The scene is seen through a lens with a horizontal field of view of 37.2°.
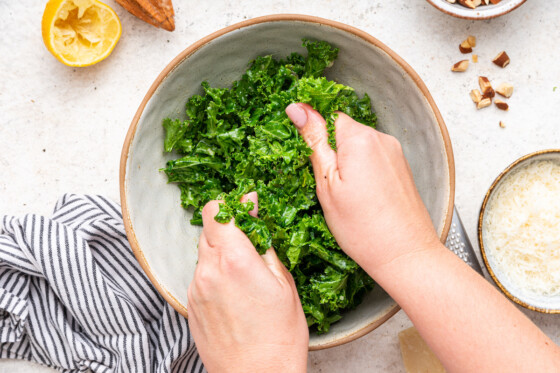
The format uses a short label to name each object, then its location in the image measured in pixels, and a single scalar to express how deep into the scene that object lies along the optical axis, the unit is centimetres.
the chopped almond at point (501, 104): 72
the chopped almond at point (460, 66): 72
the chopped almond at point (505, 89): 72
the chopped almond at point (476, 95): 72
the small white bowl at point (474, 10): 69
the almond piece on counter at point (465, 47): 72
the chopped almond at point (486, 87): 71
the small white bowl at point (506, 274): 67
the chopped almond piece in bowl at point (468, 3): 70
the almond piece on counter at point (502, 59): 72
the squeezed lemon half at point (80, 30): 70
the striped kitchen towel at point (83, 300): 70
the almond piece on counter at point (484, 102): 72
